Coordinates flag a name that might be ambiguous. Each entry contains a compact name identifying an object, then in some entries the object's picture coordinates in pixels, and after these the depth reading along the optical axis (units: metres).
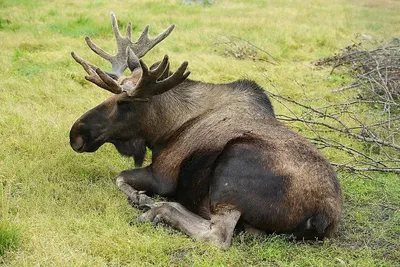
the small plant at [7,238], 8.20
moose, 9.25
